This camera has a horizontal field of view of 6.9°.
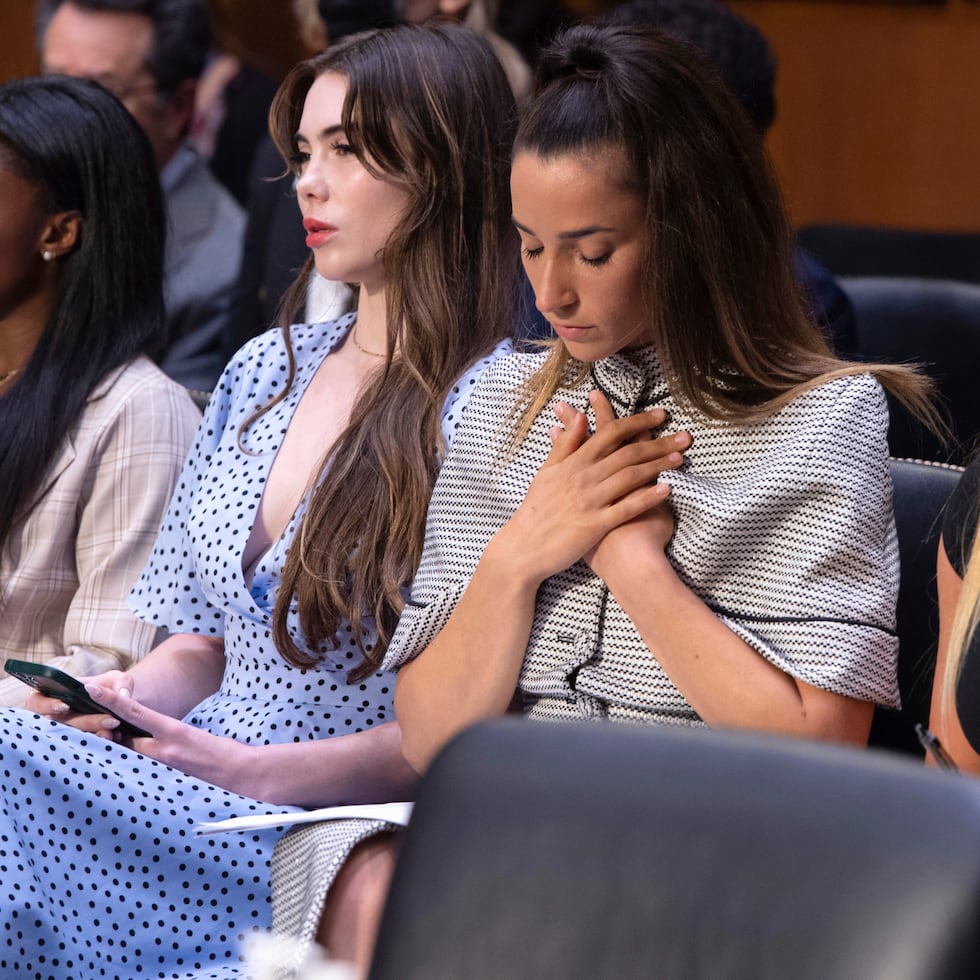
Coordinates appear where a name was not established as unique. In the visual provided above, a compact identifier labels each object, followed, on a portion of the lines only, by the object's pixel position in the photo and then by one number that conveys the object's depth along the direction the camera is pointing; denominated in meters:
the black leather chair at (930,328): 7.86
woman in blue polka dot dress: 6.90
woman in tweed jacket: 6.73
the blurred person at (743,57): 7.54
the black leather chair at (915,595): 6.99
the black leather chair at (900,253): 8.94
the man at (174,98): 8.86
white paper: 6.65
